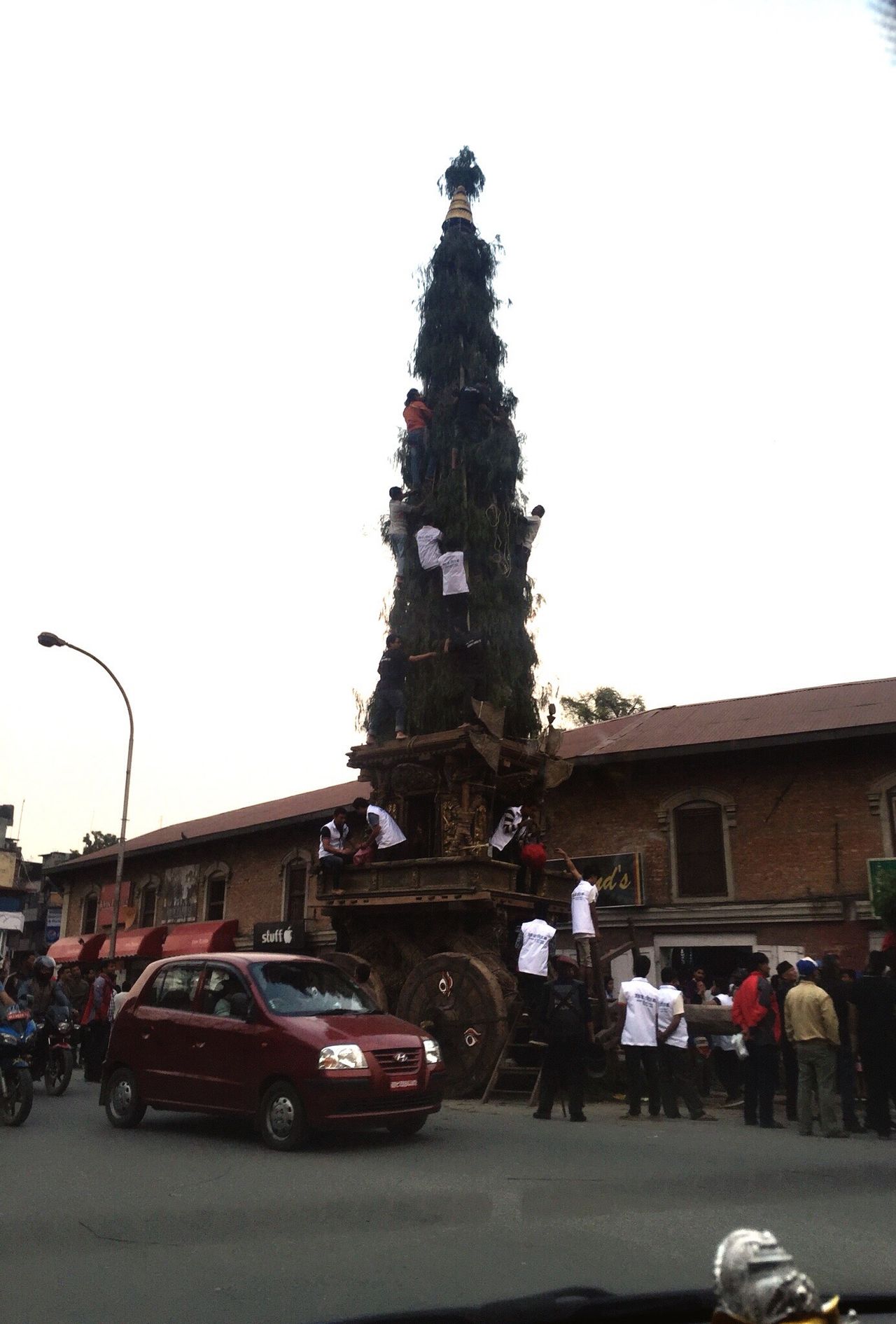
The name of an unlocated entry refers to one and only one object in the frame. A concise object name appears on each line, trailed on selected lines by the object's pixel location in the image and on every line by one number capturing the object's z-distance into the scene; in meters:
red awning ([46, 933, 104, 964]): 36.97
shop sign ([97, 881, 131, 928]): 37.66
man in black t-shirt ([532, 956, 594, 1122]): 11.98
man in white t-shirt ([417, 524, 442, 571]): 19.34
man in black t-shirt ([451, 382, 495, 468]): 20.42
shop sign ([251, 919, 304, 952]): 30.22
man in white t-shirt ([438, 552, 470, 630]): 18.94
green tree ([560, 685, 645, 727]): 42.84
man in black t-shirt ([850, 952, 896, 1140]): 11.64
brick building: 20.70
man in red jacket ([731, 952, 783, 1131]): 12.16
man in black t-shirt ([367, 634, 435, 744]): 19.00
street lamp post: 23.02
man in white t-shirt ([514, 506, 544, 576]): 20.52
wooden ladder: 14.11
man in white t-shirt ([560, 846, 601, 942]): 15.02
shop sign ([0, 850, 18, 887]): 59.78
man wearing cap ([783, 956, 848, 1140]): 11.21
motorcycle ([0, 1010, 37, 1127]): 11.07
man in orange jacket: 20.58
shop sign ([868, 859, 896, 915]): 16.66
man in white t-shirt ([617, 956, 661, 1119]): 12.21
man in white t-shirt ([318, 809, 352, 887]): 18.19
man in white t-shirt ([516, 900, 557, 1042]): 15.16
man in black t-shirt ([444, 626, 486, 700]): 18.64
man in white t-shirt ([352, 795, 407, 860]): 18.14
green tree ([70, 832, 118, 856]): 64.88
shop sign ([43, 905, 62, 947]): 40.56
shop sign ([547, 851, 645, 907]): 22.98
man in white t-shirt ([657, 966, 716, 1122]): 12.42
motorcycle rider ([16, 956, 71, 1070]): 15.02
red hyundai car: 9.45
